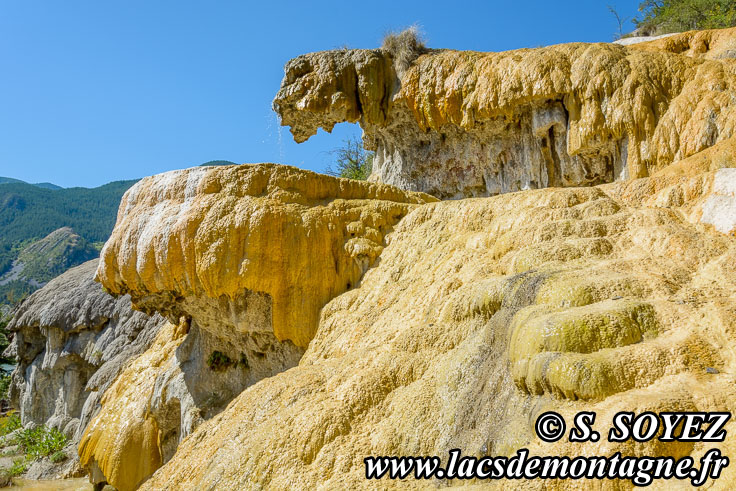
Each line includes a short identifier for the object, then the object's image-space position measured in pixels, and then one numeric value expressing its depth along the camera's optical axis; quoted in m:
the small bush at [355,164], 28.44
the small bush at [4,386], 27.08
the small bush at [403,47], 14.82
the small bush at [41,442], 15.64
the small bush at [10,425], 19.84
